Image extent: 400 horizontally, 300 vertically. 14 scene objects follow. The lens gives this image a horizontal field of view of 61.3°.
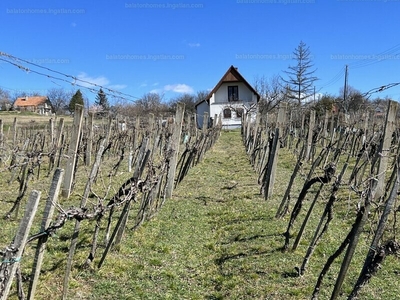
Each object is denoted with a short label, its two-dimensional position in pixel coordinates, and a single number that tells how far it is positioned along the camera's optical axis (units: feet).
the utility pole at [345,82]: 98.56
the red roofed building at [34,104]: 202.56
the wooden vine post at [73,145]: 22.12
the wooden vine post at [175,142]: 21.62
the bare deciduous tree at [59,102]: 205.86
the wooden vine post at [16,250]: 6.60
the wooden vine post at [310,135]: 32.23
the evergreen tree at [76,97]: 157.46
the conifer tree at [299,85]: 123.36
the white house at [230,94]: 117.60
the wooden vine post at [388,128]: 15.32
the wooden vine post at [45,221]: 7.79
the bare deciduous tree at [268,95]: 117.50
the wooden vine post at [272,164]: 21.16
